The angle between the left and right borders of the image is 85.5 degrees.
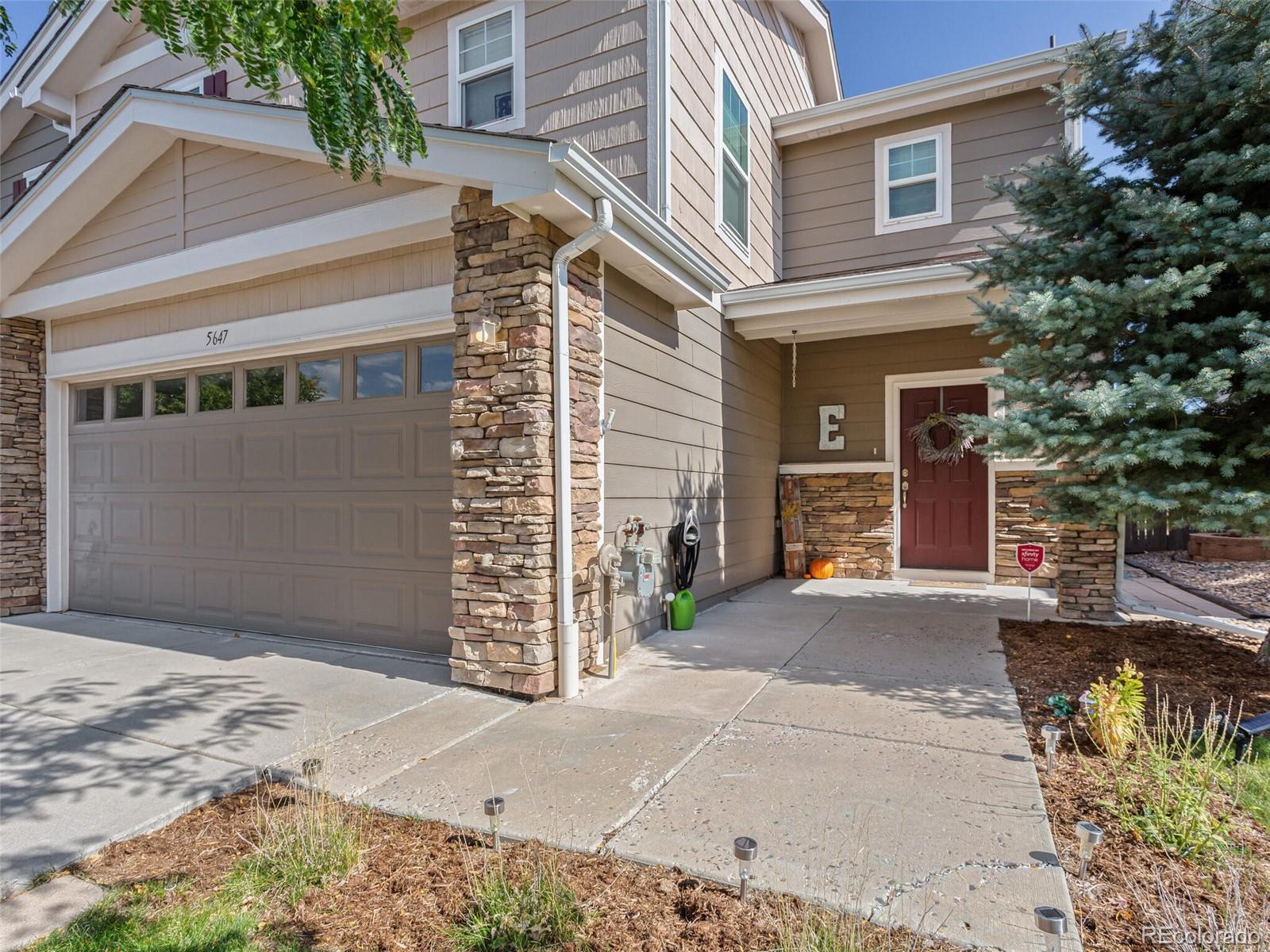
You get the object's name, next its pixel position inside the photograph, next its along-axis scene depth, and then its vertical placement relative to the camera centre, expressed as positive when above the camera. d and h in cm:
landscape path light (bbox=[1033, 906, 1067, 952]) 165 -108
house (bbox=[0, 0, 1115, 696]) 404 +120
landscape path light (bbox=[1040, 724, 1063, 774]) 279 -106
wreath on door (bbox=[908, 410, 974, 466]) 746 +46
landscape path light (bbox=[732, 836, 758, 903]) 202 -110
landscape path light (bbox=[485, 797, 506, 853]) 225 -108
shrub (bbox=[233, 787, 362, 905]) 219 -123
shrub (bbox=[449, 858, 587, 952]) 189 -123
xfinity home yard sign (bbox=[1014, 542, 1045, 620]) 542 -60
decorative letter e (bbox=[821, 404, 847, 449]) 803 +65
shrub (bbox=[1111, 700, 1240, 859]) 223 -112
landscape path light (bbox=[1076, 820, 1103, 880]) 200 -104
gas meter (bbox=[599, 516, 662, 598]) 438 -55
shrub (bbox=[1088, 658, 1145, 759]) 284 -99
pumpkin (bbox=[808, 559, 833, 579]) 802 -103
